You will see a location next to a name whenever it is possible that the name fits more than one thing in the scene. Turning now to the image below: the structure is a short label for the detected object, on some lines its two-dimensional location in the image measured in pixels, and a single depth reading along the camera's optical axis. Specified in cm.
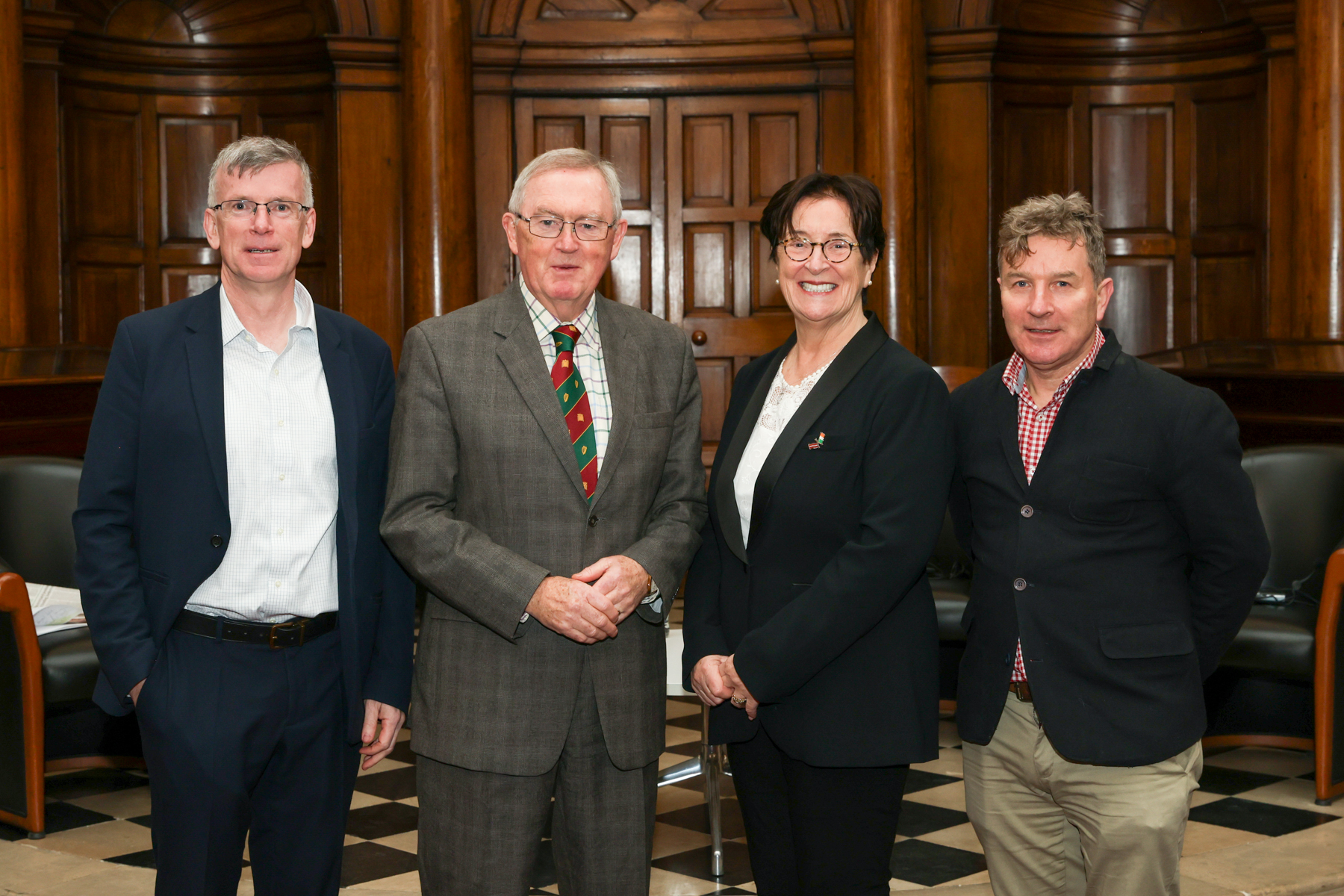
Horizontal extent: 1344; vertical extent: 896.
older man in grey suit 216
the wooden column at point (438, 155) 695
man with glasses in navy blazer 217
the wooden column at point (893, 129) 696
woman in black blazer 214
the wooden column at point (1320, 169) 640
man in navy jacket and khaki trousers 210
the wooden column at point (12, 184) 666
